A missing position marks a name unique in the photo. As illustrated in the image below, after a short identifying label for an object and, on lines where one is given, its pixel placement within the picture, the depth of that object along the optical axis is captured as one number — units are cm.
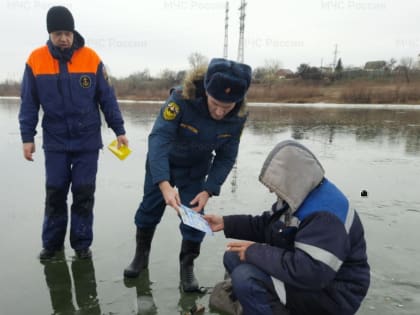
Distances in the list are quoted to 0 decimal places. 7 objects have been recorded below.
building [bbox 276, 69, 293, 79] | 7829
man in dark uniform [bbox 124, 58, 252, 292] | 244
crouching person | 179
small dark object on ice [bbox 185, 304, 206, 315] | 250
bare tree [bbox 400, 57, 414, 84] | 4404
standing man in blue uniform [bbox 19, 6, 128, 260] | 299
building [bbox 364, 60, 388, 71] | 7672
